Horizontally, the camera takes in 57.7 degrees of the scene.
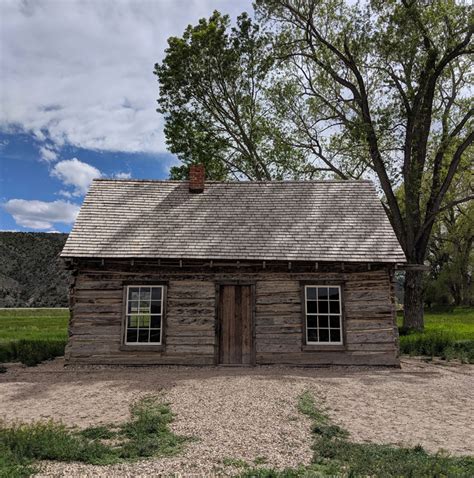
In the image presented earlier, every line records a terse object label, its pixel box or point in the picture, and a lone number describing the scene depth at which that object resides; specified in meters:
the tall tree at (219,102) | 23.38
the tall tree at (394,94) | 19.17
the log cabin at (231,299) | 13.26
